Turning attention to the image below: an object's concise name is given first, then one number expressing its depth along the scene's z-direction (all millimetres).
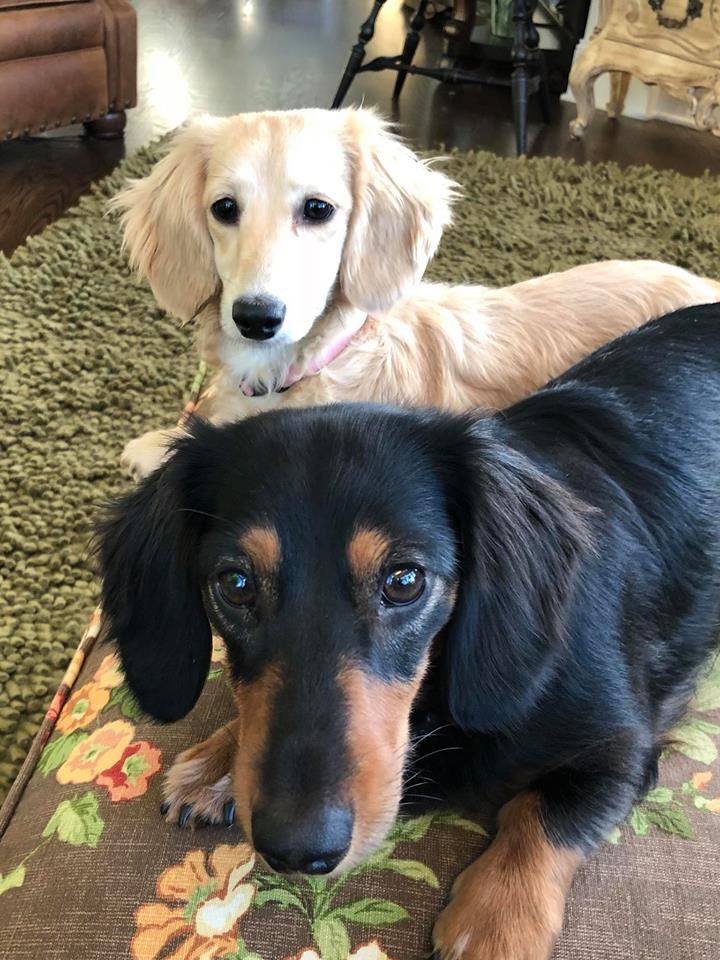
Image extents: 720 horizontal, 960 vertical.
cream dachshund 523
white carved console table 1105
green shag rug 522
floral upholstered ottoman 294
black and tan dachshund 267
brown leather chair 971
